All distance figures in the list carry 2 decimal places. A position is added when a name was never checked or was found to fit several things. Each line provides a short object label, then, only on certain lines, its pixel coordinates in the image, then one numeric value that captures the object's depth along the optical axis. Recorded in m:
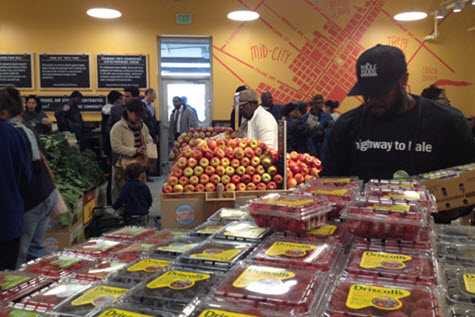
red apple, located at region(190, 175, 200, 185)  3.87
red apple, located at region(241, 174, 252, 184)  3.96
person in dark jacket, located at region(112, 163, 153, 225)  4.94
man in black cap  2.28
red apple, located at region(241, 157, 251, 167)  4.04
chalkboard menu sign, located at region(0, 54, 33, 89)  10.12
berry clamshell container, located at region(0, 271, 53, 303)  1.19
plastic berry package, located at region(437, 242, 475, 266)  1.28
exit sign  10.34
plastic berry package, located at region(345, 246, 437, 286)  1.10
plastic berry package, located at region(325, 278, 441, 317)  0.93
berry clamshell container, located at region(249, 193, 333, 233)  1.46
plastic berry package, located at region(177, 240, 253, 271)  1.24
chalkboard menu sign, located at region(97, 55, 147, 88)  10.28
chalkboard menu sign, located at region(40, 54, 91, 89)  10.15
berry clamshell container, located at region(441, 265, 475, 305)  1.02
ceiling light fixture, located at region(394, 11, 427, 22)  8.87
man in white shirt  4.79
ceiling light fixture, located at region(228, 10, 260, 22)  8.57
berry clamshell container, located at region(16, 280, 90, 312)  1.13
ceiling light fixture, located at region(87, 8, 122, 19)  8.34
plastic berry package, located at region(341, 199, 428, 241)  1.35
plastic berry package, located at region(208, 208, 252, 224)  1.76
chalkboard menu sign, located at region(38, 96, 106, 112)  10.21
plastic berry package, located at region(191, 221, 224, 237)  1.59
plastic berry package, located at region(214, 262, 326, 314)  0.97
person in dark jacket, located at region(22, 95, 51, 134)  7.50
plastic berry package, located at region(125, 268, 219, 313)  1.01
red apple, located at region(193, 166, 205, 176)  3.95
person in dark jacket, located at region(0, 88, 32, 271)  3.01
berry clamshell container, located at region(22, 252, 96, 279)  1.38
